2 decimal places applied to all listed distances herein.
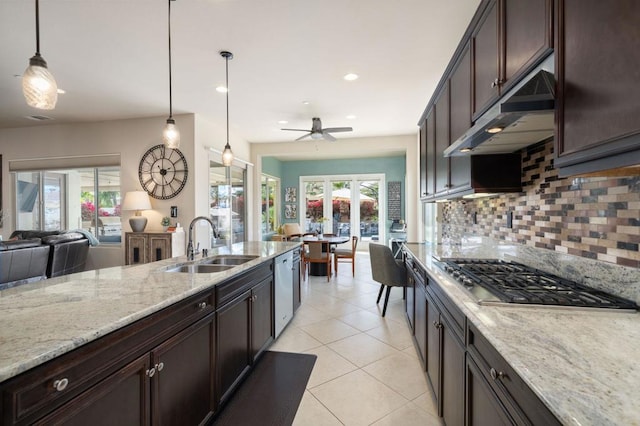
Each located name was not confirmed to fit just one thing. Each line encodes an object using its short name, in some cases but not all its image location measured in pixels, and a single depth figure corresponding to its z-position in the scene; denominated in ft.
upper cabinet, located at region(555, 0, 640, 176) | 2.56
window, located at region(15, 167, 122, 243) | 18.42
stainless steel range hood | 3.67
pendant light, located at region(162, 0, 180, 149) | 7.91
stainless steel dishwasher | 9.37
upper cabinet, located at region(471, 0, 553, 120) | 3.97
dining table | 18.76
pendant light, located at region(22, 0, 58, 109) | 4.77
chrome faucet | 7.70
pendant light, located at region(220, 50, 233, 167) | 11.42
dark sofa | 11.59
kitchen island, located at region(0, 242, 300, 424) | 2.71
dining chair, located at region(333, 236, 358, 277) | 18.70
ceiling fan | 15.59
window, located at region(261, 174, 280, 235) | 26.30
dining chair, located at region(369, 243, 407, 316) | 11.28
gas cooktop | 3.78
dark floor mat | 6.09
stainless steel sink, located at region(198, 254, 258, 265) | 8.50
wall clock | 16.29
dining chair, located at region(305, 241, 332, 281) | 17.75
